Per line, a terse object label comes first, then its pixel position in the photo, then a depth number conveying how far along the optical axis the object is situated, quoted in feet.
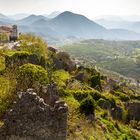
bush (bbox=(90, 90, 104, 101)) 101.19
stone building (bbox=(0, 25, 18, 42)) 169.91
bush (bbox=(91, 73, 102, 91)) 128.13
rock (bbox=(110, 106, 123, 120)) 102.93
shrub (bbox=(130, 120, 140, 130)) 99.93
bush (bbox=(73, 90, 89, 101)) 87.98
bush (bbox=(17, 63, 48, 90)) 61.95
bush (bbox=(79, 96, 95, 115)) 73.54
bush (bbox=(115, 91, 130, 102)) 126.78
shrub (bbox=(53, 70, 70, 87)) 91.27
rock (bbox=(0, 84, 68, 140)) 40.22
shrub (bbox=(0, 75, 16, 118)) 53.48
